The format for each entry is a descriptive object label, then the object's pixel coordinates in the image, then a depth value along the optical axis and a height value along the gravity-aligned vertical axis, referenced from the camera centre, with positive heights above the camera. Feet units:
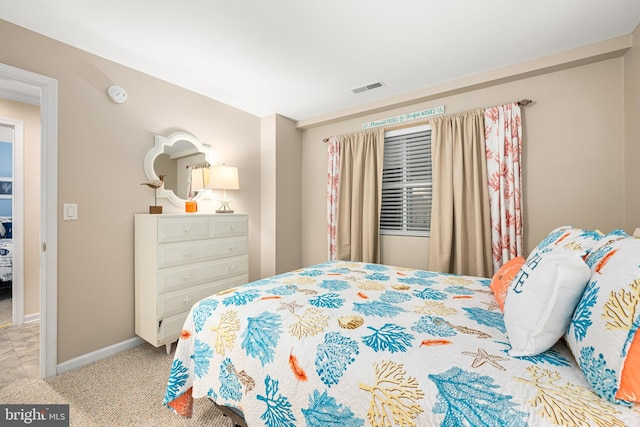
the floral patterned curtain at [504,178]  8.39 +1.09
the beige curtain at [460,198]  8.89 +0.52
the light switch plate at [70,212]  7.01 +0.11
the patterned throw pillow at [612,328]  2.30 -1.07
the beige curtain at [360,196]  11.14 +0.74
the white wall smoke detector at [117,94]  7.75 +3.48
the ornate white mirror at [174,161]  8.78 +1.84
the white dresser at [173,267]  7.52 -1.54
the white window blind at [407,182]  10.50 +1.26
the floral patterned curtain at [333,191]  12.14 +1.04
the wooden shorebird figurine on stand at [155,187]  8.25 +0.88
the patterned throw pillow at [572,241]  4.10 -0.47
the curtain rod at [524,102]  8.31 +3.37
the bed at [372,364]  2.58 -1.71
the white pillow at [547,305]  3.00 -1.03
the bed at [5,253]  12.19 -1.65
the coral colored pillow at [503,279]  4.75 -1.25
